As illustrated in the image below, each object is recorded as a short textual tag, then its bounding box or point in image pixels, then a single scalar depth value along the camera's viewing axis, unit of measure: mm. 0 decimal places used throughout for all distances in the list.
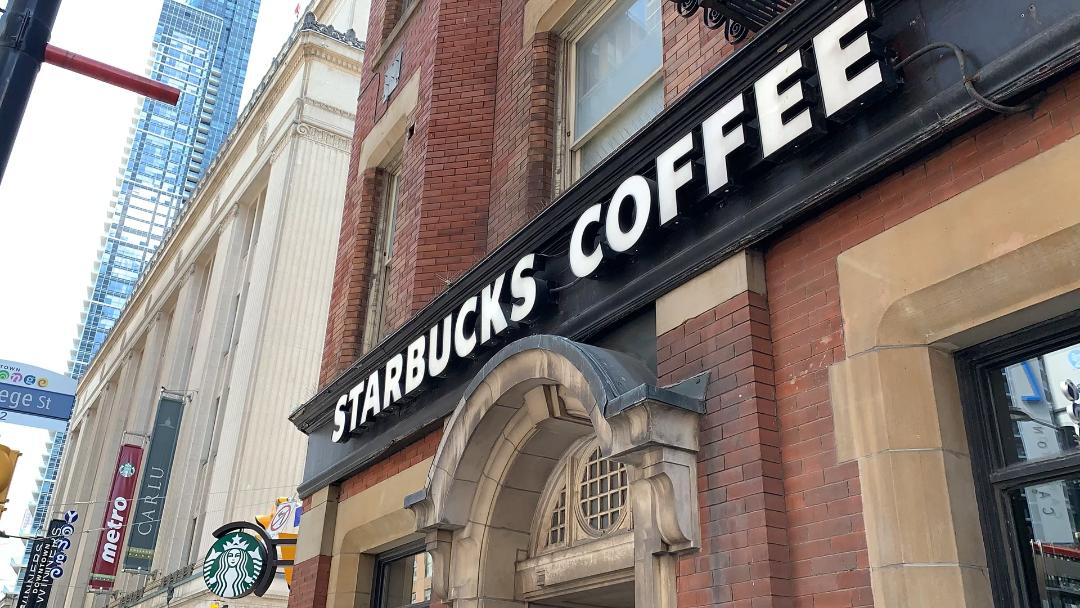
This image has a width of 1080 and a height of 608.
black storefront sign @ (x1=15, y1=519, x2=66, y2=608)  25281
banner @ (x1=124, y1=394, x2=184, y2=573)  24984
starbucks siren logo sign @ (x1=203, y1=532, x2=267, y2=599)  11508
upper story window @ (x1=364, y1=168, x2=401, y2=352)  11299
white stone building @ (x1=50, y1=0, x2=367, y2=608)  22172
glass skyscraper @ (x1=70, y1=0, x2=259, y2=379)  154875
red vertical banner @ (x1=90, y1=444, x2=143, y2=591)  26031
